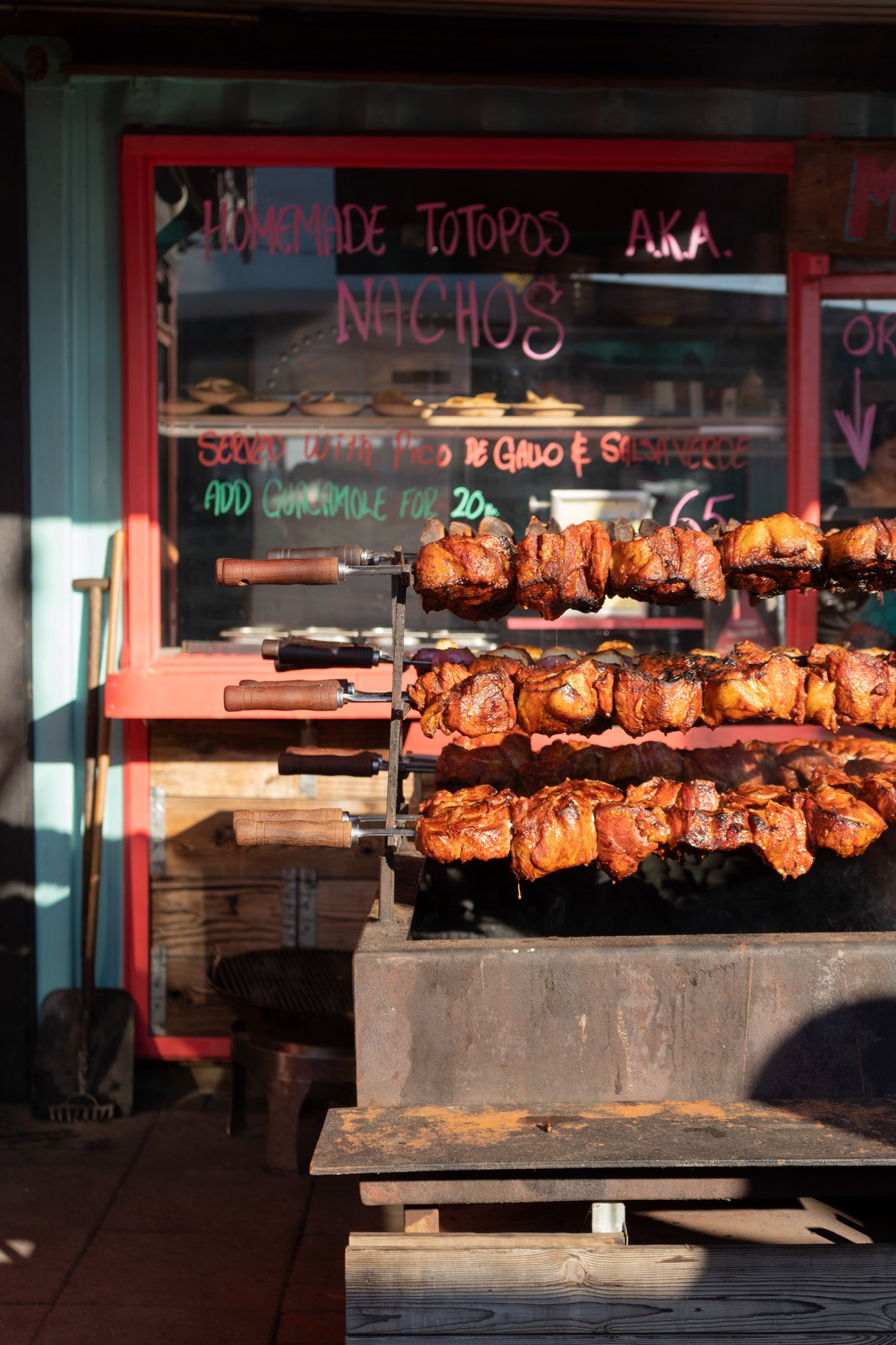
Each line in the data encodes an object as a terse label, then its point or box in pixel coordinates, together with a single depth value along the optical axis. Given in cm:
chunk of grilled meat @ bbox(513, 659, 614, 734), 275
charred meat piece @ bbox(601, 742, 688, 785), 338
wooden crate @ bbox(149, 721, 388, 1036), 471
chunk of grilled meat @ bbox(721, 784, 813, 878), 257
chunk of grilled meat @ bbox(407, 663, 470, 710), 285
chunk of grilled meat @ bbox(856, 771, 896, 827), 267
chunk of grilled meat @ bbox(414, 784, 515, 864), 254
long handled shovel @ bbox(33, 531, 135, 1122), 443
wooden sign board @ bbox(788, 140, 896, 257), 446
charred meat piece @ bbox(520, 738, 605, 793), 335
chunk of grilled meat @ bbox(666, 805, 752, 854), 255
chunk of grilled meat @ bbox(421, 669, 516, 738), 276
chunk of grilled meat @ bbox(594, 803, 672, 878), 255
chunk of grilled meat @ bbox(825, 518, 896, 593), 258
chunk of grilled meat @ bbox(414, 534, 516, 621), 265
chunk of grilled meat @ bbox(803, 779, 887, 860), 253
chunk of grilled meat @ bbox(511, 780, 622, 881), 254
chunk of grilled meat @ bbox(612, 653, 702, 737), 271
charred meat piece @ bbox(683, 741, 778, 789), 336
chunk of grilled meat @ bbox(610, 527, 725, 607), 261
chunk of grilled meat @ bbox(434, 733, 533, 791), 331
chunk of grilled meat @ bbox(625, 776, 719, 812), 259
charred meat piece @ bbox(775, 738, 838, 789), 324
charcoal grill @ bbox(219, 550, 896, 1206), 225
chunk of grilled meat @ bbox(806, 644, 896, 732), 276
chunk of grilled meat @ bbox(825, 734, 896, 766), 337
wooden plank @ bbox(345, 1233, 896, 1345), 221
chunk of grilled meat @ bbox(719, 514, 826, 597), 262
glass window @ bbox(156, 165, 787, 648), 462
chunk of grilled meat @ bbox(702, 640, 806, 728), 270
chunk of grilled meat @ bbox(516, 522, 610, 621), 266
